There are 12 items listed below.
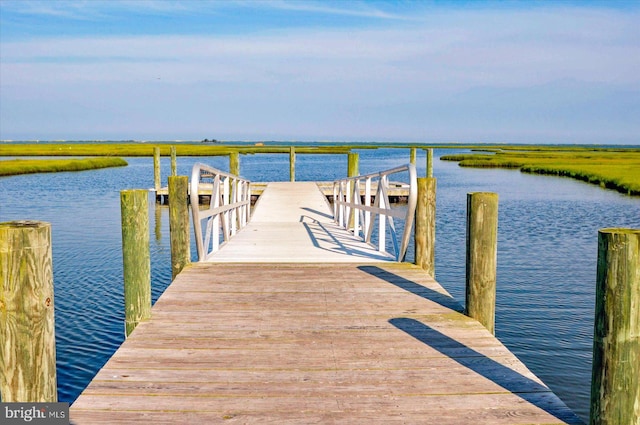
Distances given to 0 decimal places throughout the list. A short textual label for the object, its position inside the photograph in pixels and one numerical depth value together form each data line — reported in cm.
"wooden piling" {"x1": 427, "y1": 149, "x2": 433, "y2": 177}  2387
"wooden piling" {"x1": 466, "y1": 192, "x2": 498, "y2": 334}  498
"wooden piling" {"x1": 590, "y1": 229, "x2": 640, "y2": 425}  316
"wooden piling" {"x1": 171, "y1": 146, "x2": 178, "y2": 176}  2311
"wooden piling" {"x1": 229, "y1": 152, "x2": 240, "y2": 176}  1732
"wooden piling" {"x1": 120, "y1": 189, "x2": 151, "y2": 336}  513
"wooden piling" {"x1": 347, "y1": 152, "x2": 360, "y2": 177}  1541
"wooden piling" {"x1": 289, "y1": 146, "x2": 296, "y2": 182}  2266
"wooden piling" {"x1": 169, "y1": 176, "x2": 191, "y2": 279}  668
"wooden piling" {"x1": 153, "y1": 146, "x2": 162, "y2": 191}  2399
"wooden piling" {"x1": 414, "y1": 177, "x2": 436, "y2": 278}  680
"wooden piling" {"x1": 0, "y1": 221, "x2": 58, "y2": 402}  307
